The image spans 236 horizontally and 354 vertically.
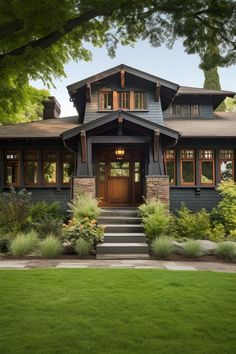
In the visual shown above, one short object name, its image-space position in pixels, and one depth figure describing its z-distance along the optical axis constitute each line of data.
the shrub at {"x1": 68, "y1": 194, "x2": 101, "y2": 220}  11.09
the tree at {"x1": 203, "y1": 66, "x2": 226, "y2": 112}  25.17
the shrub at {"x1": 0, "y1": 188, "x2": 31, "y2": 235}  11.02
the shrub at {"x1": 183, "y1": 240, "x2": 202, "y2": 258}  9.59
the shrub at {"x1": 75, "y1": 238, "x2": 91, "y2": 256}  9.70
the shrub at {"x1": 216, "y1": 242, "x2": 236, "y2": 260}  9.45
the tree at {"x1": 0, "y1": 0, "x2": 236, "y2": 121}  4.72
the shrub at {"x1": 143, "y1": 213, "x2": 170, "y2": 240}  10.88
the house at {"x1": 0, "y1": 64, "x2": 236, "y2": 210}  15.16
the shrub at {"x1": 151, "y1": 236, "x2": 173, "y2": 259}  9.55
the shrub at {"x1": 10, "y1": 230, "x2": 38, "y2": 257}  9.52
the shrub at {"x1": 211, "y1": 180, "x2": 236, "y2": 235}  12.72
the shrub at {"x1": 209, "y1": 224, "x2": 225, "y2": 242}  11.29
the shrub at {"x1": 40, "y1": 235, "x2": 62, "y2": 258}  9.45
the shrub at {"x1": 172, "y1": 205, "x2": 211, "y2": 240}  11.62
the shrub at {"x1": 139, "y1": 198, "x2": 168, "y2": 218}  11.43
